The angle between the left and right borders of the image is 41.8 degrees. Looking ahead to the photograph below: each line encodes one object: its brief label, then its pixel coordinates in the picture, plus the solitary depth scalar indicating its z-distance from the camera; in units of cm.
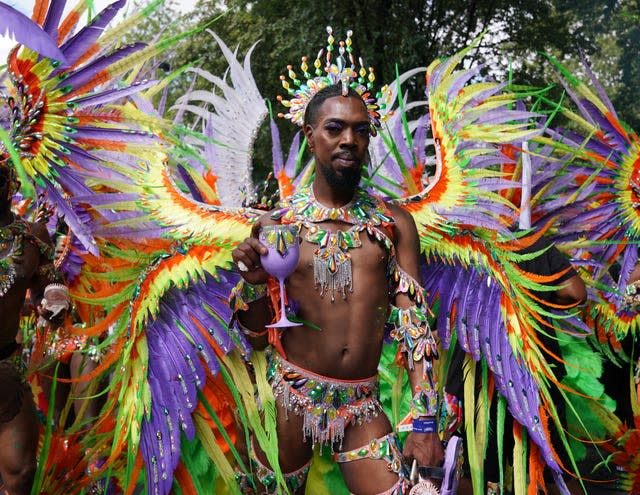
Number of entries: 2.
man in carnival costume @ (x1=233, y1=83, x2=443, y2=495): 313
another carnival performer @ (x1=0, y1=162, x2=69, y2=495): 367
